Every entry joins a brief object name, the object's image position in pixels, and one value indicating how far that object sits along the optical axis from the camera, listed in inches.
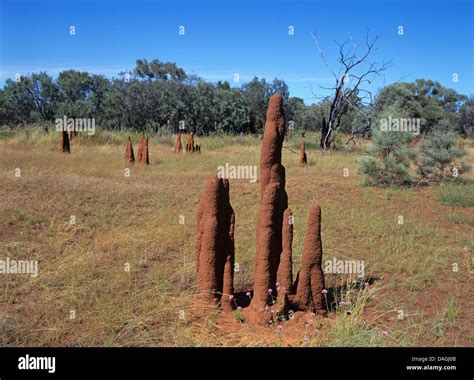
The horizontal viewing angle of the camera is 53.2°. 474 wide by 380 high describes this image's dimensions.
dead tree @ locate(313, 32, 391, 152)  800.3
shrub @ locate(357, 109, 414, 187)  490.3
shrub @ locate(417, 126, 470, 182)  509.0
